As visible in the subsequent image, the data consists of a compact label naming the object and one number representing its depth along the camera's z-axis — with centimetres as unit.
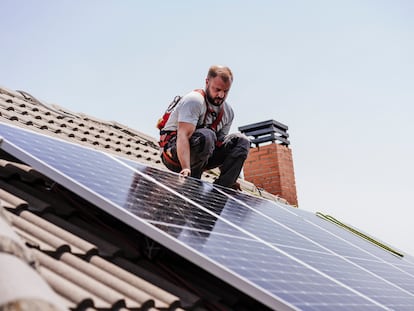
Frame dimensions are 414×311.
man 469
